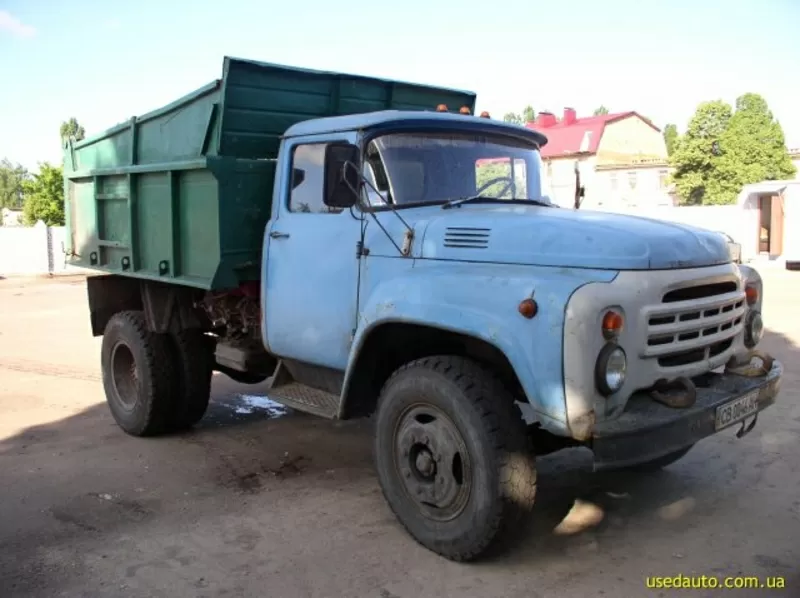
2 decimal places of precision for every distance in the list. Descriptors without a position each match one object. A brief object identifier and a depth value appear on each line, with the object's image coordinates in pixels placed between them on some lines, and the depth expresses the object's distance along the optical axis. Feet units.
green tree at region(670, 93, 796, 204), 104.78
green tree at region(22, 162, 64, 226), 95.20
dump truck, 10.69
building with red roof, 129.59
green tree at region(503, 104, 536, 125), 272.06
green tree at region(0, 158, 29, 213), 253.85
